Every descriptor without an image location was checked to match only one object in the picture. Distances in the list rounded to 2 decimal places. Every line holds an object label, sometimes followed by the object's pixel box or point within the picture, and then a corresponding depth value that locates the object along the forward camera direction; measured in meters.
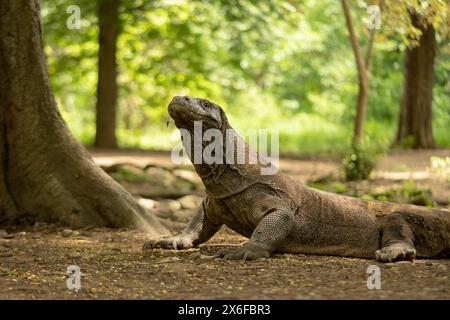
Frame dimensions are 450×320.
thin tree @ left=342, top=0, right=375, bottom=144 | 11.16
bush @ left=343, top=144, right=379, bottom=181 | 10.89
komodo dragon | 5.32
